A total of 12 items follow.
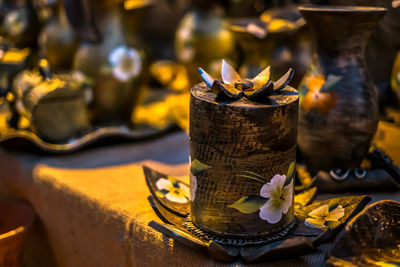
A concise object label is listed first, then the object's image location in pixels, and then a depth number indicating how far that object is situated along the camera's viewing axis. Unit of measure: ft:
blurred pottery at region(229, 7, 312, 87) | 3.15
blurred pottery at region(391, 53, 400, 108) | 2.85
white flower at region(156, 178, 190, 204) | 2.08
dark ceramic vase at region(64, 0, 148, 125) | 3.34
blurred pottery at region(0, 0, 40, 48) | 4.66
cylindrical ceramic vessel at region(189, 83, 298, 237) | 1.61
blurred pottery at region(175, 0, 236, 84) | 3.75
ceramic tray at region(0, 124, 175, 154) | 3.00
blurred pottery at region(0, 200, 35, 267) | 2.29
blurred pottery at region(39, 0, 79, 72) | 4.37
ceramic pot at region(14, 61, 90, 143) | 3.03
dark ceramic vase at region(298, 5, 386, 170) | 2.16
